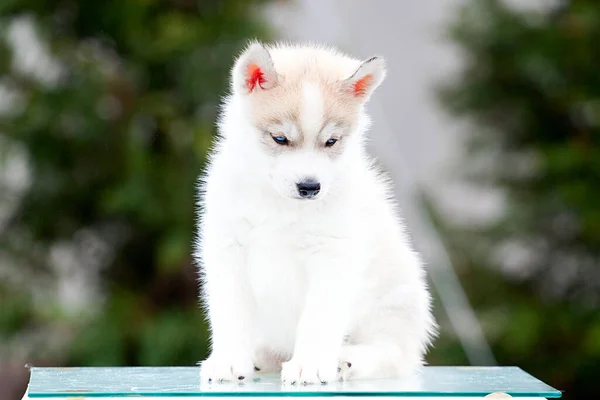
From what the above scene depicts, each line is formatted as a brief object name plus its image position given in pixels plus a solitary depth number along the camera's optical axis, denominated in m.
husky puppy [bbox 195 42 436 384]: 3.44
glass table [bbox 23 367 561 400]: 3.34
